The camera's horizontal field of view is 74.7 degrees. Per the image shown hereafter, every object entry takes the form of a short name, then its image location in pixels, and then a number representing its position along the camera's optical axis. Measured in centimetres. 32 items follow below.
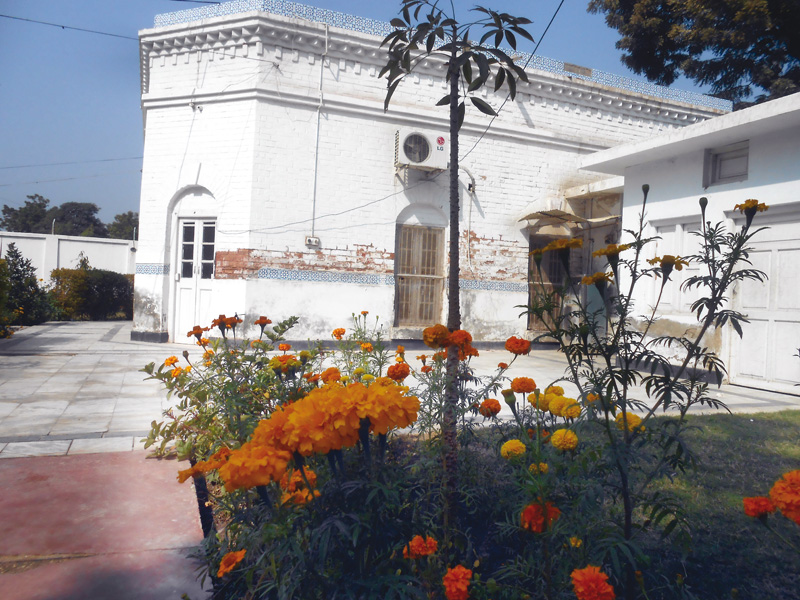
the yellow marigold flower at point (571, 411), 173
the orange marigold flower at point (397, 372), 226
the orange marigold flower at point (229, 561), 139
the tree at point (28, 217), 4478
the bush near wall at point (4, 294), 815
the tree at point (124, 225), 4689
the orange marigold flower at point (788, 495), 122
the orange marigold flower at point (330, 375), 227
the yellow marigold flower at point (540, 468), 160
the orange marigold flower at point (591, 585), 116
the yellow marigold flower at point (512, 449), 169
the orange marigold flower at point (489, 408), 212
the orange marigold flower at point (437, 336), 176
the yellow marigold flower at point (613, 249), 175
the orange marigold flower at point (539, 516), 145
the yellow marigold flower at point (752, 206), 191
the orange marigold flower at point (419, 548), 133
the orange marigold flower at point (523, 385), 191
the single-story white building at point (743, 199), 623
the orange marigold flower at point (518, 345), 194
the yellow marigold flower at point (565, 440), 164
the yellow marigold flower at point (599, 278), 165
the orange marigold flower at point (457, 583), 126
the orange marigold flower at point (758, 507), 130
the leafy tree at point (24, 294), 1148
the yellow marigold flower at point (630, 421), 173
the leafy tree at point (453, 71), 195
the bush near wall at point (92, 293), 1398
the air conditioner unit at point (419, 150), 965
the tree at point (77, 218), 4803
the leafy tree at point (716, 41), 984
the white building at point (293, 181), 900
